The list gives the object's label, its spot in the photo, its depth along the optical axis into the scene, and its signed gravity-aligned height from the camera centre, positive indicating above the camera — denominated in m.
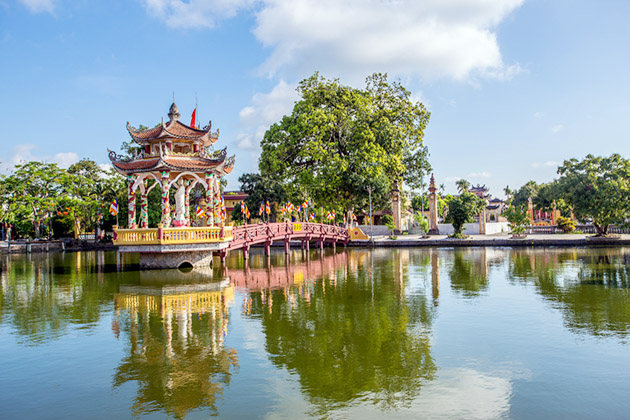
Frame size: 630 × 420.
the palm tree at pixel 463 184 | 82.49 +6.36
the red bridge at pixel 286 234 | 29.19 -0.48
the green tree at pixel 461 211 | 43.16 +0.96
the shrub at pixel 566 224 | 47.94 -0.74
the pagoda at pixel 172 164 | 25.45 +3.64
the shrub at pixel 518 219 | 42.48 -0.03
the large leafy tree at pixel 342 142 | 40.78 +7.39
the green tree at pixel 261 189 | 44.50 +3.61
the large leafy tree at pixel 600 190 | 37.81 +2.13
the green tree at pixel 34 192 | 45.84 +4.48
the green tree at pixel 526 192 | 82.03 +4.55
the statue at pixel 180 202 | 27.28 +1.69
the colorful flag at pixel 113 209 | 27.47 +1.42
